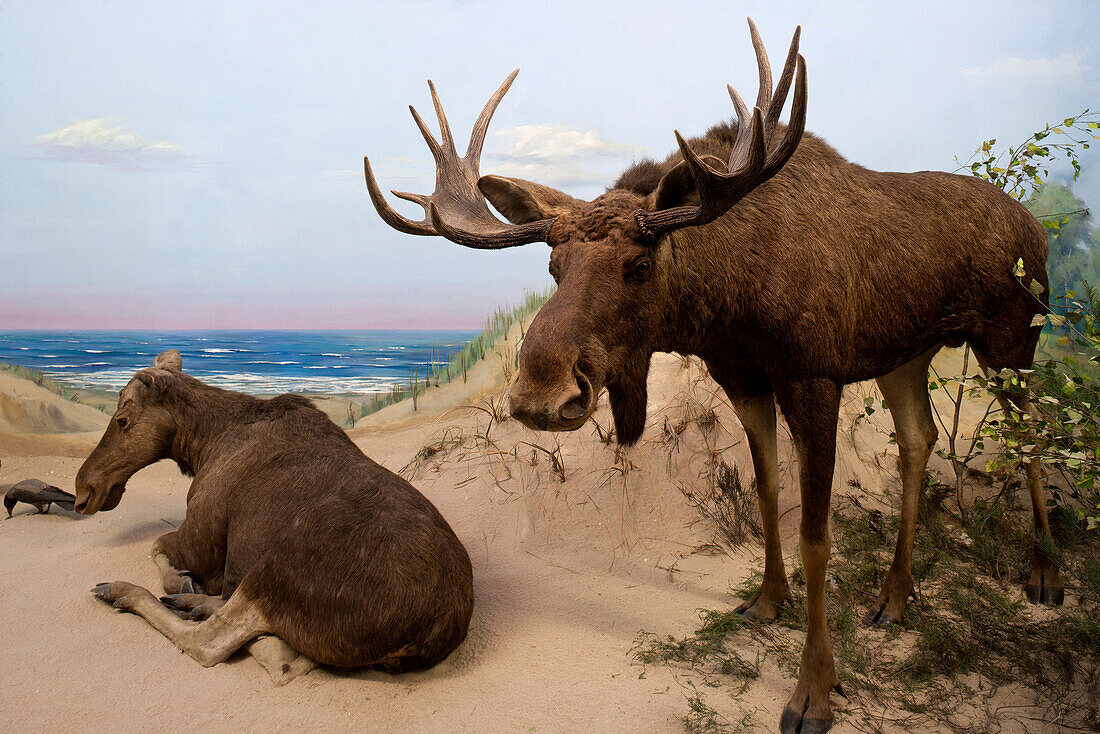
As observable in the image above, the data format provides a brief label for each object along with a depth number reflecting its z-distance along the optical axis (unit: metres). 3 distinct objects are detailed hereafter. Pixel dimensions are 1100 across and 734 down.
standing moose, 2.36
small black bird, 4.62
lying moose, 2.79
